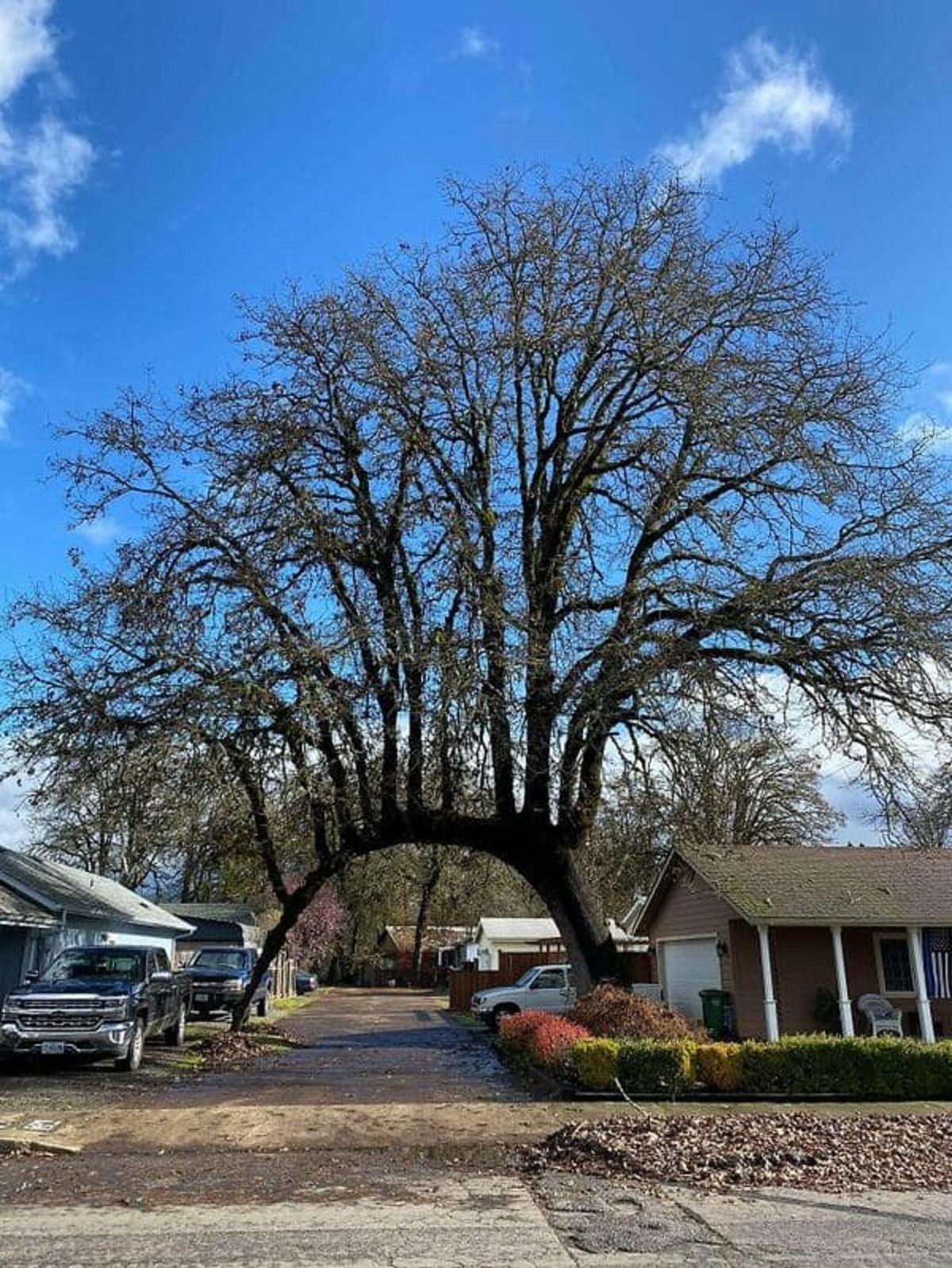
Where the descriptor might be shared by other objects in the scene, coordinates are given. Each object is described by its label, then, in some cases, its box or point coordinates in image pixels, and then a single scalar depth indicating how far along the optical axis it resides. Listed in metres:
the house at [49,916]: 21.17
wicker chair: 20.45
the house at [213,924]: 44.00
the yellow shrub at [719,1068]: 14.24
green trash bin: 21.67
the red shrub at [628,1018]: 15.81
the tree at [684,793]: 16.59
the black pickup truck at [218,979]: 30.62
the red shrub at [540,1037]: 15.19
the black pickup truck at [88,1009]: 16.20
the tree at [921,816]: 16.65
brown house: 21.08
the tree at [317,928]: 60.53
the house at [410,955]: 72.44
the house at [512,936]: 47.38
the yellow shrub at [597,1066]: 14.07
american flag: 21.67
